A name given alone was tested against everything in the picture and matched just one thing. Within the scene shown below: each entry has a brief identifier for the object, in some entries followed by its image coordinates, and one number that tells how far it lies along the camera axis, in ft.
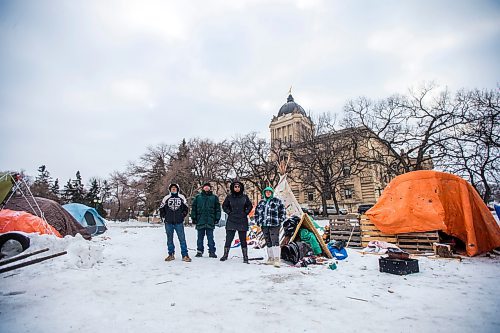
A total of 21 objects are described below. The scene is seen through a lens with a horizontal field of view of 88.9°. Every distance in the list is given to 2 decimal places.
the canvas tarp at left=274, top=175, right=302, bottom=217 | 38.06
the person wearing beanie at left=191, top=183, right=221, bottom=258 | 22.65
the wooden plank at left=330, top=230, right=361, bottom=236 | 28.77
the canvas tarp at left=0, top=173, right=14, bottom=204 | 17.65
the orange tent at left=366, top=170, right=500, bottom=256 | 22.84
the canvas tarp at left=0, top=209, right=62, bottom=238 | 22.30
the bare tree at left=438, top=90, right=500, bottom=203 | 53.67
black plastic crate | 15.87
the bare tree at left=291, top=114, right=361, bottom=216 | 88.95
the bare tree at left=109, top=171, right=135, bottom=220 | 126.31
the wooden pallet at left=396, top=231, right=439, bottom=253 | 23.79
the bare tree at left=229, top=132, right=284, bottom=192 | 106.63
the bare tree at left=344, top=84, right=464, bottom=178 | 62.39
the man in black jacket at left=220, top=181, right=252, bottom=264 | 21.06
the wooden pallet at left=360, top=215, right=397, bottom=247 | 26.66
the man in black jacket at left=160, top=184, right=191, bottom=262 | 20.53
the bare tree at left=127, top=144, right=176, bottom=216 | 114.73
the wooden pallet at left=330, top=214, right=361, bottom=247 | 28.58
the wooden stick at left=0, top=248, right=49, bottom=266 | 10.64
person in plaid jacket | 20.19
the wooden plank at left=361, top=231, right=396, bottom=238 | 26.84
